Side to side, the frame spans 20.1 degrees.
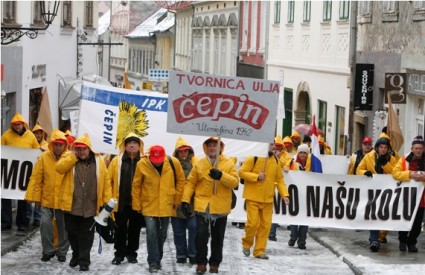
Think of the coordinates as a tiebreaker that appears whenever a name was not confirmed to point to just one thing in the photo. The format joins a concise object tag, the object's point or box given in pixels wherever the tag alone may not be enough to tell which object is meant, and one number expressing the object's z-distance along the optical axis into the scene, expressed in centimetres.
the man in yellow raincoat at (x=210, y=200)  1399
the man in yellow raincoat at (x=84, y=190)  1398
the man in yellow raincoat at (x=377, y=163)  1644
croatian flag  1768
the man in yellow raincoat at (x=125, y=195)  1426
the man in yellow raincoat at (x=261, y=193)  1523
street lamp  2220
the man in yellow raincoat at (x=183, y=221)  1470
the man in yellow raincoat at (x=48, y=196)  1462
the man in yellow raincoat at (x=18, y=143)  1764
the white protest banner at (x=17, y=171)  1736
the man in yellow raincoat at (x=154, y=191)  1404
